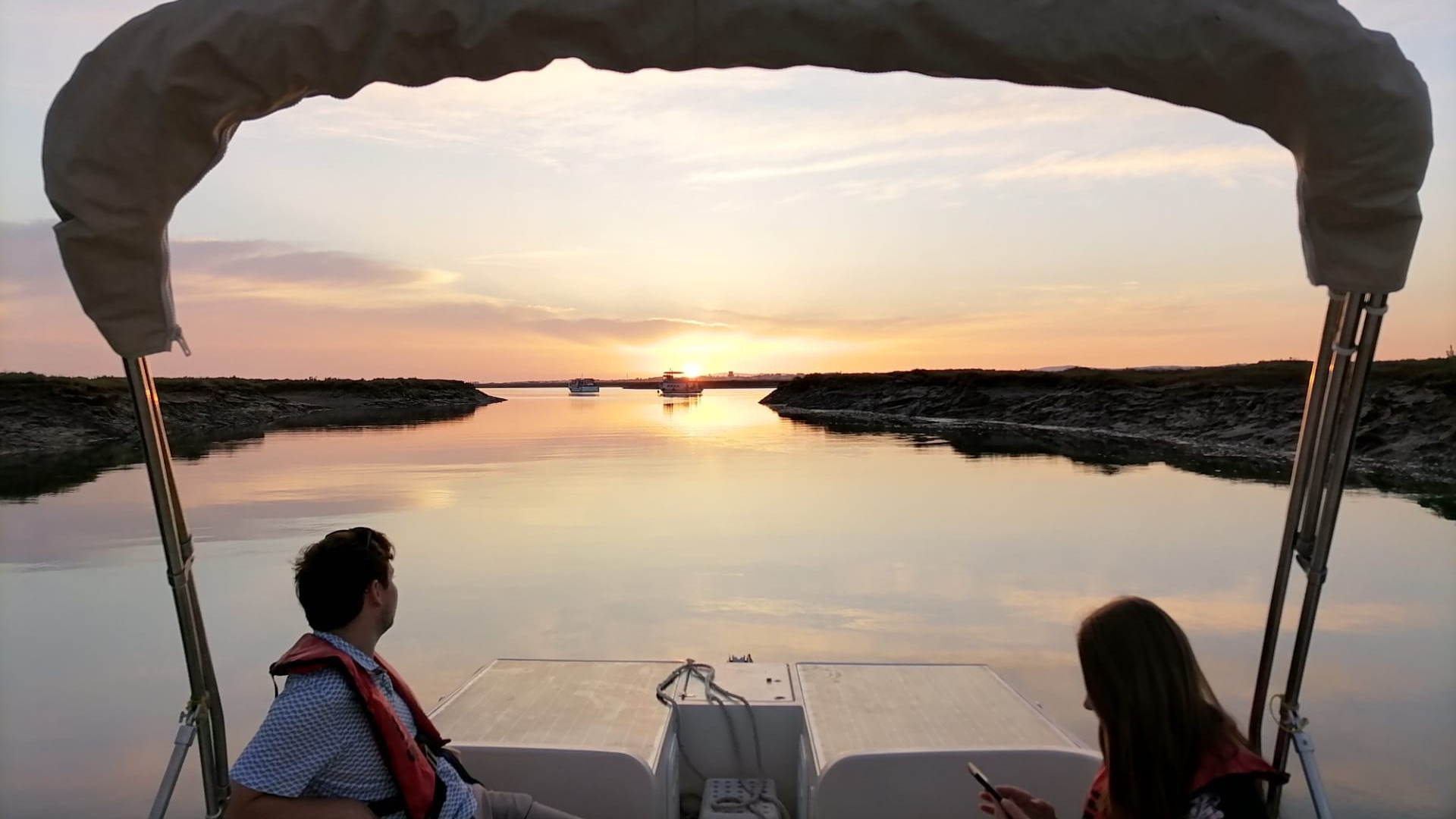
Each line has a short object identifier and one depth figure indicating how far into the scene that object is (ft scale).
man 5.76
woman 5.17
